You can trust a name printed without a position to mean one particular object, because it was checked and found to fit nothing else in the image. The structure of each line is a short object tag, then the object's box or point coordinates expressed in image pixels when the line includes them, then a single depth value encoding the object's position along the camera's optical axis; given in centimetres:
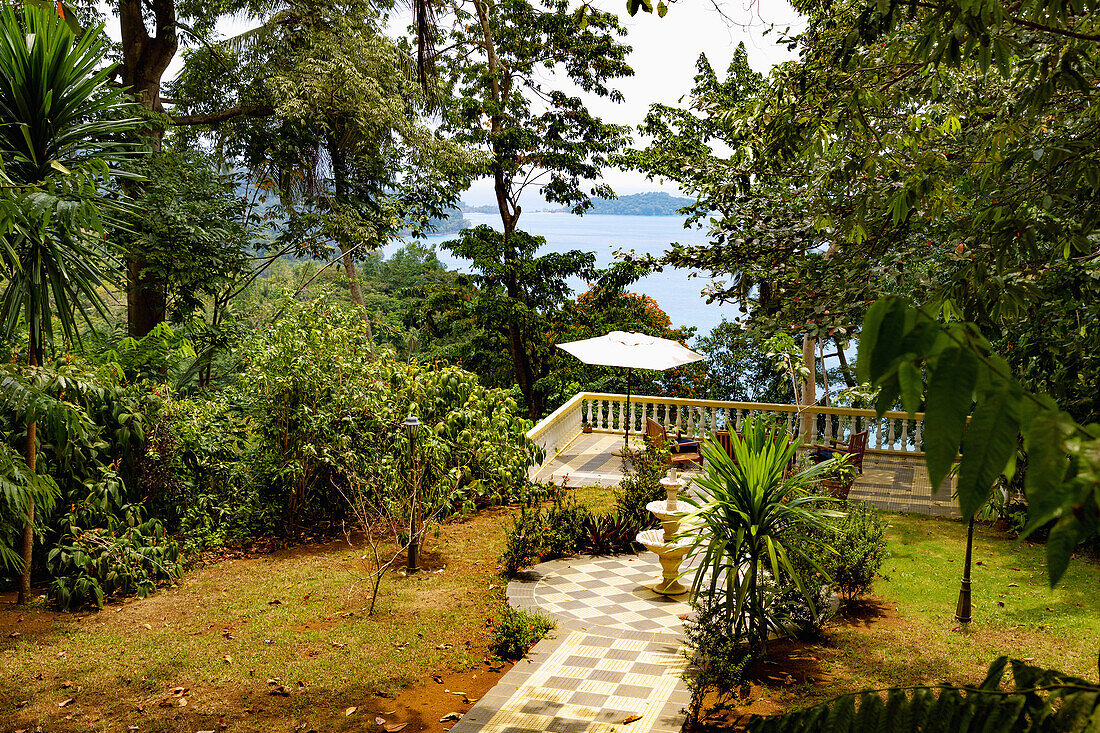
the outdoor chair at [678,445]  1150
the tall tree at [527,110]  1750
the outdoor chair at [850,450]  1188
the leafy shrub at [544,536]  843
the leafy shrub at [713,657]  512
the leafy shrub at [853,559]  707
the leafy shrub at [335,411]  937
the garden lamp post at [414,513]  816
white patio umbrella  1219
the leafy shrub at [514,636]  638
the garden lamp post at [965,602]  682
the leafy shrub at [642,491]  946
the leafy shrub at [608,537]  920
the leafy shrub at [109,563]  739
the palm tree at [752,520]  566
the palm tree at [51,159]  560
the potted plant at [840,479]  908
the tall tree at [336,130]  1584
